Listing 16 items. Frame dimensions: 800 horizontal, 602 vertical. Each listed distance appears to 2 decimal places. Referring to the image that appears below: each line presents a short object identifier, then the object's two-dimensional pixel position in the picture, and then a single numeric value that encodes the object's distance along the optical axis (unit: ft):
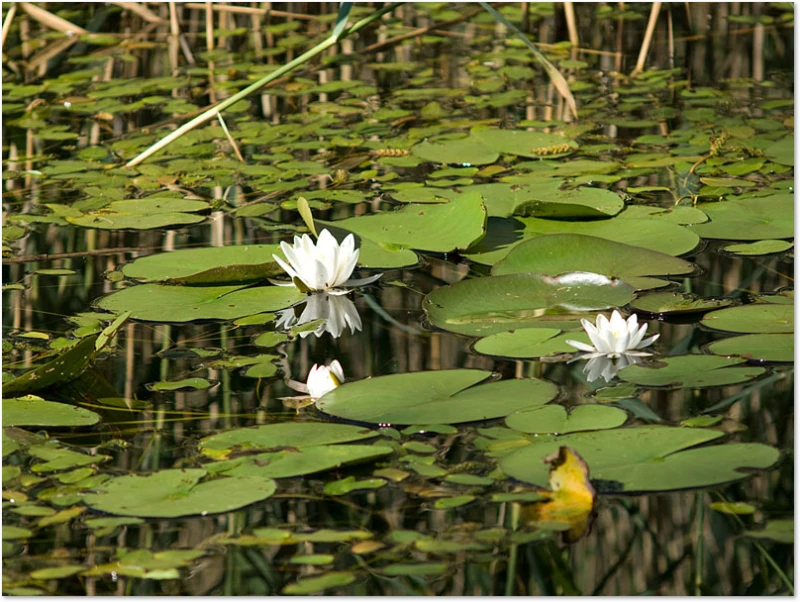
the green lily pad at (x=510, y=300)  19.04
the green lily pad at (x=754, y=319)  18.11
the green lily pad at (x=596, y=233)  22.09
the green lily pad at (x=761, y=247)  21.71
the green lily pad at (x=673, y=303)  19.11
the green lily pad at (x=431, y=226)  22.36
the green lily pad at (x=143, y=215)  25.17
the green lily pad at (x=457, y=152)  28.60
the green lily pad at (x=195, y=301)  19.89
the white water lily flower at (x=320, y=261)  20.54
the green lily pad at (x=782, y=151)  27.41
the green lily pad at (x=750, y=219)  22.72
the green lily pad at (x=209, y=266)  21.11
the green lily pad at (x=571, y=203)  23.50
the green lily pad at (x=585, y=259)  20.80
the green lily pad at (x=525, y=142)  29.09
